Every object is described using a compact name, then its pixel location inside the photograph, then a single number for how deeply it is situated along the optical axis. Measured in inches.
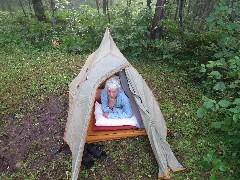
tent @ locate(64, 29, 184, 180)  115.0
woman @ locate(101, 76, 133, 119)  138.7
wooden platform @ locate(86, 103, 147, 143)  134.9
